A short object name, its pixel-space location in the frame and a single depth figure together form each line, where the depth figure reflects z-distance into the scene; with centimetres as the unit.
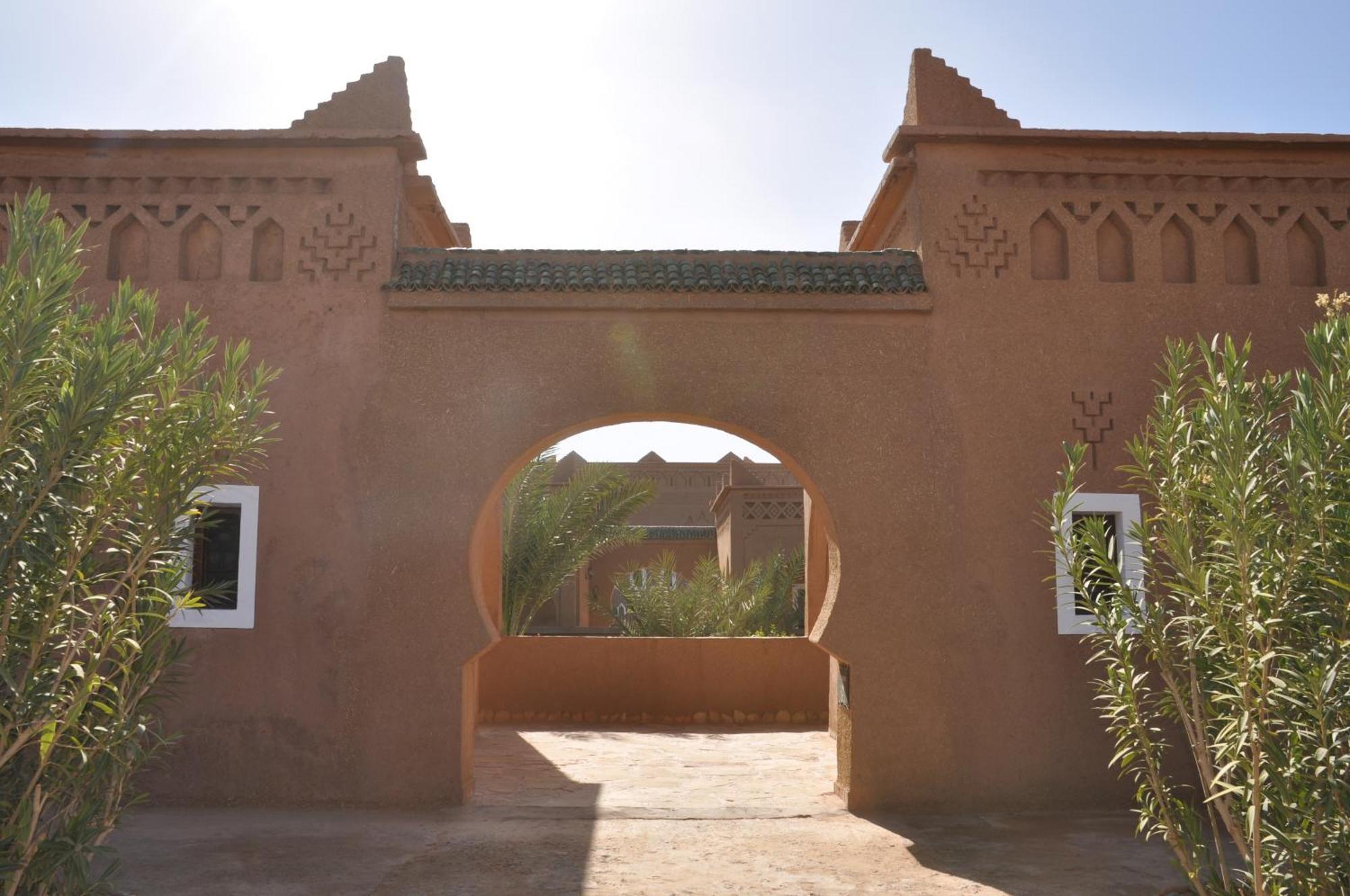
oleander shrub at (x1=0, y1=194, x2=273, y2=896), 459
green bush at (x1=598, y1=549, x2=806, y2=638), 1486
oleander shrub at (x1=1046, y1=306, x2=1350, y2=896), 462
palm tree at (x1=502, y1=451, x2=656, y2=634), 1490
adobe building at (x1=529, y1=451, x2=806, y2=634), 2323
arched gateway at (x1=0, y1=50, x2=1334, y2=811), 816
